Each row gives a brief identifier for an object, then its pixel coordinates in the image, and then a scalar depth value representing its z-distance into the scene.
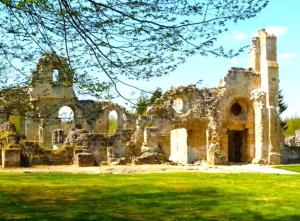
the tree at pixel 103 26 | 8.57
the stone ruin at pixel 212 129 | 28.92
